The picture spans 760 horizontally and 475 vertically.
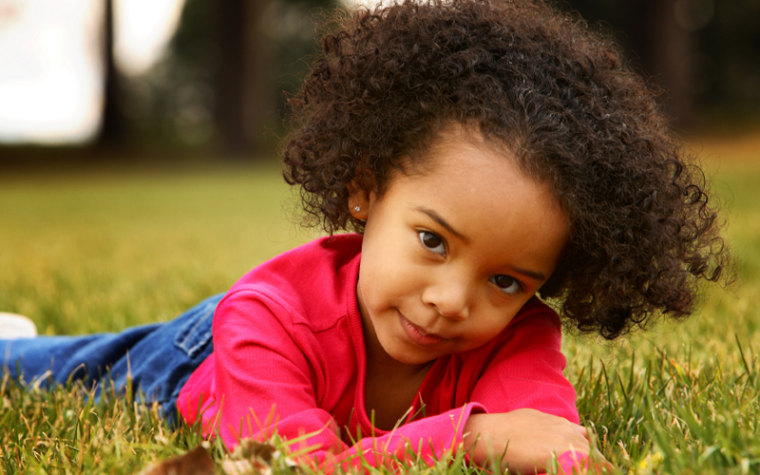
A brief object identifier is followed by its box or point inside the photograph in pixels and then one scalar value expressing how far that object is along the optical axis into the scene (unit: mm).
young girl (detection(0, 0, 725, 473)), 1607
